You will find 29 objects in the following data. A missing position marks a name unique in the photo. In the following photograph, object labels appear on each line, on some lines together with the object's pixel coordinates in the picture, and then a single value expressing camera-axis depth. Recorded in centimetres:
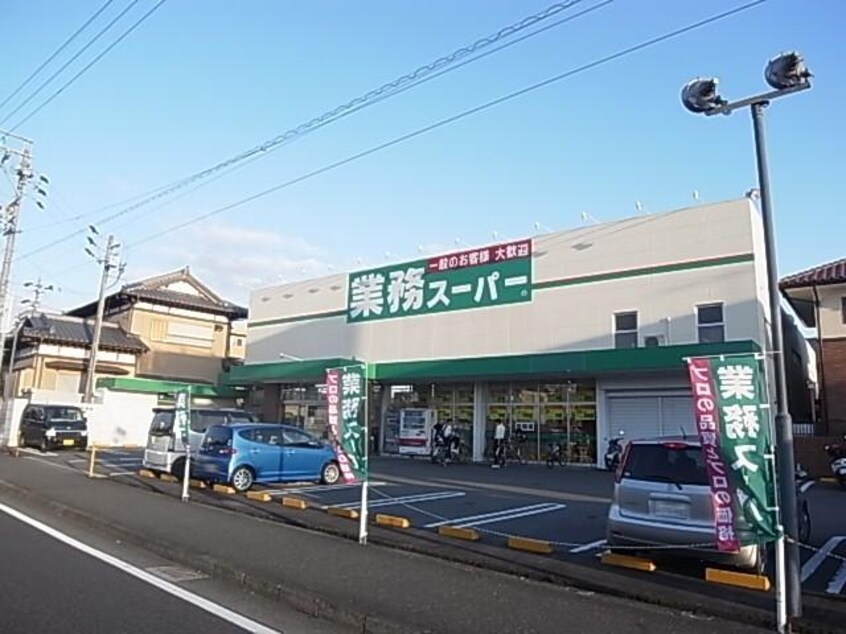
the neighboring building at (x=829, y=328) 1955
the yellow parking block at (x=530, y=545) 823
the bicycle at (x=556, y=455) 2227
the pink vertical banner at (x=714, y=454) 614
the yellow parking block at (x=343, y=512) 1099
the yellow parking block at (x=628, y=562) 739
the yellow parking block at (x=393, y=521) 1004
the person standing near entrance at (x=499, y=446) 2211
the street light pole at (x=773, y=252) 573
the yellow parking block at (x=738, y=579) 669
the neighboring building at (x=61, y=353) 3369
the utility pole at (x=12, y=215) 2628
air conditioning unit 2009
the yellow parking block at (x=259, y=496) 1319
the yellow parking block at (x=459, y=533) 909
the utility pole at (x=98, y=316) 3088
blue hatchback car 1448
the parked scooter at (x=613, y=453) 2020
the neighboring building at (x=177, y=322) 3716
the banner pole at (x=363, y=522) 885
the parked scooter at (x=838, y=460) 1622
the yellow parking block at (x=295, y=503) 1200
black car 2583
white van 1608
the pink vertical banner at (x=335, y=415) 980
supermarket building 1933
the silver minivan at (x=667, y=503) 698
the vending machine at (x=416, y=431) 2528
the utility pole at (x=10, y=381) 2848
